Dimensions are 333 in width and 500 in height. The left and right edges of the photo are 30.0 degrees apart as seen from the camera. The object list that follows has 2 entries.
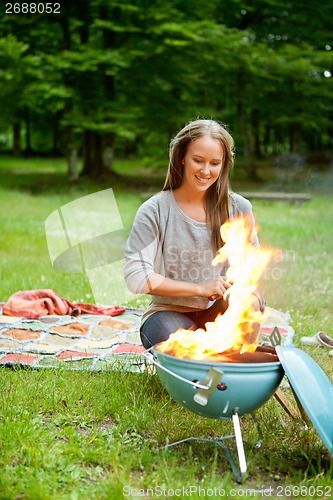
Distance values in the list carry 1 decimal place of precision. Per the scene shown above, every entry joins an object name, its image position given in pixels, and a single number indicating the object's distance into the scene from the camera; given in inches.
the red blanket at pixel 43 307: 174.2
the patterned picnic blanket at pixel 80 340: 134.7
